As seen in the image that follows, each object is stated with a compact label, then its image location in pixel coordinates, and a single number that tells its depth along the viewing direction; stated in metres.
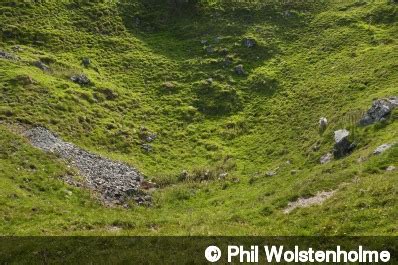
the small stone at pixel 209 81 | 60.45
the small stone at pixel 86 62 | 61.43
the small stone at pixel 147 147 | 47.72
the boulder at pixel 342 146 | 36.81
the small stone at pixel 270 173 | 40.38
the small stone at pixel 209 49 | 67.85
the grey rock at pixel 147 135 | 49.75
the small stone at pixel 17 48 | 59.09
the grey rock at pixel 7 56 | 56.15
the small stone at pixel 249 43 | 69.00
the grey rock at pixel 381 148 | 31.62
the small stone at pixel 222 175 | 42.41
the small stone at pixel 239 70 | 63.23
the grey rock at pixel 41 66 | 56.38
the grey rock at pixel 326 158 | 37.53
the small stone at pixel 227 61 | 65.06
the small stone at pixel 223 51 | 67.31
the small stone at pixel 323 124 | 44.09
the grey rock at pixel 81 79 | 55.82
